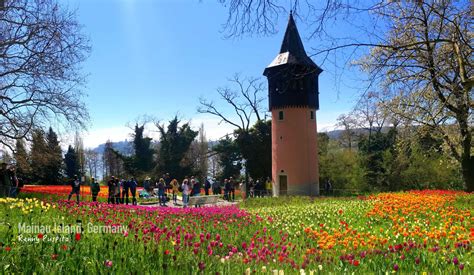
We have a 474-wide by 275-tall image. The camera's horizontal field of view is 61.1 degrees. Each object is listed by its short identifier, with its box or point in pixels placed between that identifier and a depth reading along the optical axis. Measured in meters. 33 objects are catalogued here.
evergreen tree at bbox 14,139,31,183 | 20.11
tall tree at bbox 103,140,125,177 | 68.50
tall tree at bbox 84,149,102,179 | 80.43
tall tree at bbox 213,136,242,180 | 46.66
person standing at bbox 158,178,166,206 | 21.88
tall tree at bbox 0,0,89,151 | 16.84
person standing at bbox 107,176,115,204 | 19.81
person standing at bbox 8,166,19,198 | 16.53
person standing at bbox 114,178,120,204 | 19.93
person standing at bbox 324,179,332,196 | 32.72
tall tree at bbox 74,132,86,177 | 64.06
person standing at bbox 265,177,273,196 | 30.11
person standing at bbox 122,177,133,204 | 21.81
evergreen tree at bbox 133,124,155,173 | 50.75
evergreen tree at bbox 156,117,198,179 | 48.62
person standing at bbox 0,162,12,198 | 15.27
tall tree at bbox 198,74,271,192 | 39.28
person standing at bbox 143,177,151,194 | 31.18
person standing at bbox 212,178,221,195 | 29.81
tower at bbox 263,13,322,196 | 30.66
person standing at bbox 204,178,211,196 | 27.69
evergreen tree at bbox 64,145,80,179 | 60.81
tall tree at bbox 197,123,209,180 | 55.65
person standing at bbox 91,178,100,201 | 20.48
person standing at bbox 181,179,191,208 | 20.72
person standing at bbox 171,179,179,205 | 24.12
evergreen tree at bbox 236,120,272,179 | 39.22
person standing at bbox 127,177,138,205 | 21.81
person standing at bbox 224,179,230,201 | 26.61
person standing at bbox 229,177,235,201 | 26.78
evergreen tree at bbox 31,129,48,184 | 19.69
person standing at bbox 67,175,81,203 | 20.11
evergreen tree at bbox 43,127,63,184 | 48.54
